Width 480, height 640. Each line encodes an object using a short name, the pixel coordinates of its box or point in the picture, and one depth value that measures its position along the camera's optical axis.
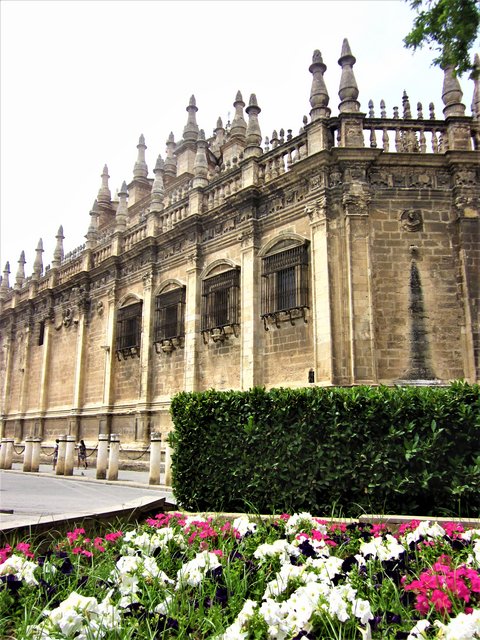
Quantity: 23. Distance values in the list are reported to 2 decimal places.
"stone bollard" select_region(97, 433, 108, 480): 14.23
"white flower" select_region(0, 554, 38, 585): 3.18
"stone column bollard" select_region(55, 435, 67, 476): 15.89
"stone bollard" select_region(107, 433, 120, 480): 13.57
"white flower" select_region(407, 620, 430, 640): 2.27
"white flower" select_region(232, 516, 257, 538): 4.21
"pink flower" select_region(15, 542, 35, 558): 3.67
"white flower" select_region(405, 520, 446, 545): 3.92
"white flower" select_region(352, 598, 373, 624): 2.56
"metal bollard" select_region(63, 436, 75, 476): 15.44
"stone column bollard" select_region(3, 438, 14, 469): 18.81
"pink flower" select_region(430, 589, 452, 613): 2.53
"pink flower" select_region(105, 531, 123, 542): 4.09
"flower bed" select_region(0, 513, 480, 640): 2.56
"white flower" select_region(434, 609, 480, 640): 2.19
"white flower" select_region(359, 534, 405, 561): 3.41
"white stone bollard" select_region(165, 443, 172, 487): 11.45
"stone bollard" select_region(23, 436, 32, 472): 17.30
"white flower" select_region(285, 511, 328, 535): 4.31
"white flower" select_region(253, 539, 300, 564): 3.60
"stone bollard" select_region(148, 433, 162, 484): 12.25
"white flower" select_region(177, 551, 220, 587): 3.14
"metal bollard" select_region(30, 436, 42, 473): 17.27
